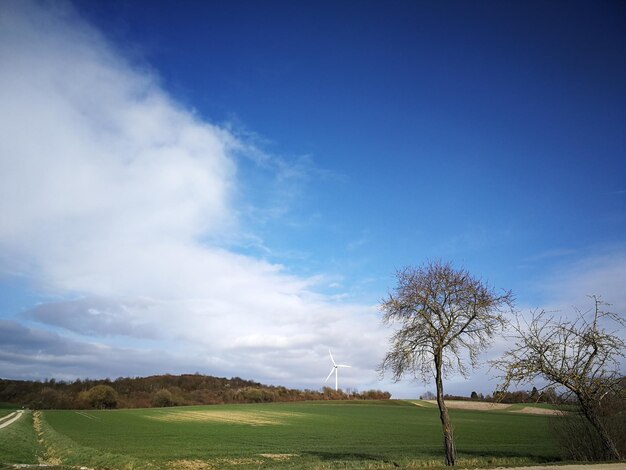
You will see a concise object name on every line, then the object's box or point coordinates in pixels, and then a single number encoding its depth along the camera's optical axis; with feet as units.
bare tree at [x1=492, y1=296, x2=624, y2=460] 67.51
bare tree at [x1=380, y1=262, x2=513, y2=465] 80.53
